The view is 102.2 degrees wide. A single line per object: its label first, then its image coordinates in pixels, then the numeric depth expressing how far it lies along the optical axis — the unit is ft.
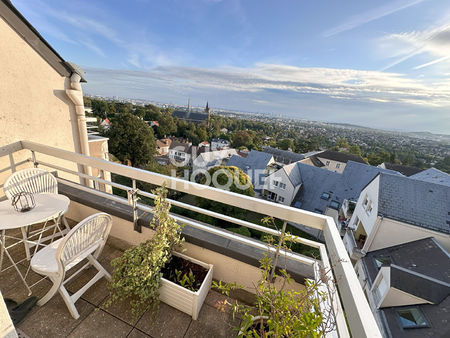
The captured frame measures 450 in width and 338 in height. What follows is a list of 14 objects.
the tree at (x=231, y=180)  39.83
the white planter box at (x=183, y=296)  4.60
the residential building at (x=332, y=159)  94.43
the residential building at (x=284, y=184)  52.39
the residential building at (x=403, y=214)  26.61
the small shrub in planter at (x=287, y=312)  2.30
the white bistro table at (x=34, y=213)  4.91
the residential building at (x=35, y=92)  8.14
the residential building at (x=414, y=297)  16.45
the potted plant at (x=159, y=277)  4.47
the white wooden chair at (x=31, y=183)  6.16
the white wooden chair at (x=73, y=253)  4.06
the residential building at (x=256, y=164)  60.80
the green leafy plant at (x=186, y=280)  4.88
